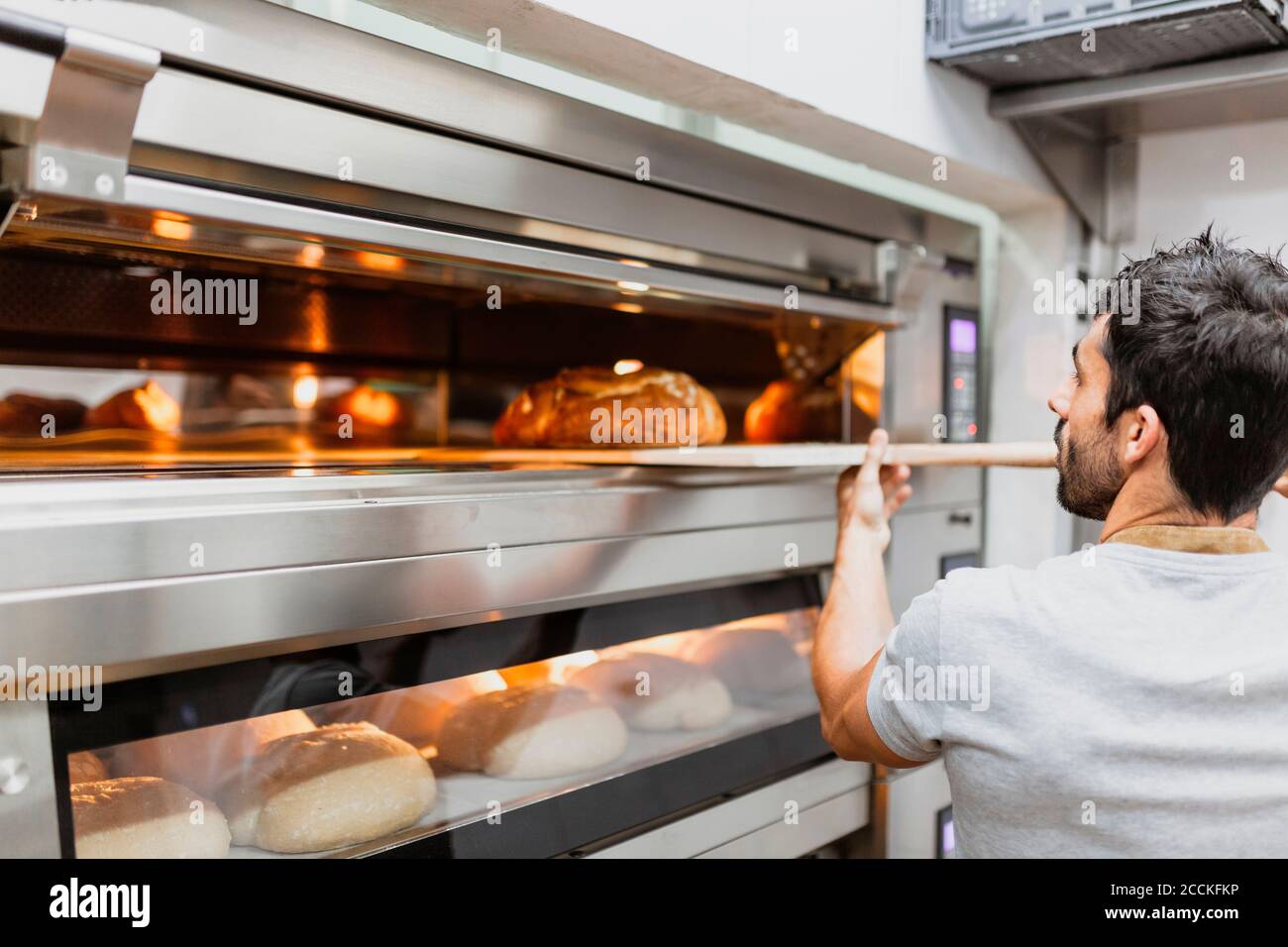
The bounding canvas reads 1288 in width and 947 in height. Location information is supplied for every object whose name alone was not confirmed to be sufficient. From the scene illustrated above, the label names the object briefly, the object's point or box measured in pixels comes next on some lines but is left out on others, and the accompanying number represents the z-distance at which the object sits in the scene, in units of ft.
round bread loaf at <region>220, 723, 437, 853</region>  3.10
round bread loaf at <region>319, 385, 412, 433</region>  4.50
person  2.52
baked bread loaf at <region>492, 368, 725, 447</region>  4.40
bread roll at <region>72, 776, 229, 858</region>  2.70
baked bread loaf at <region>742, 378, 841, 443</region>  5.43
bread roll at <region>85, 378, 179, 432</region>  3.72
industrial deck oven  2.54
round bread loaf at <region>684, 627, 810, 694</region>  4.47
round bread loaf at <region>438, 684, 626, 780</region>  3.61
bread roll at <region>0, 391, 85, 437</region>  3.46
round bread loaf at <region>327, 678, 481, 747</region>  3.23
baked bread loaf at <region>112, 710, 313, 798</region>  2.79
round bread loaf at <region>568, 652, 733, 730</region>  4.02
